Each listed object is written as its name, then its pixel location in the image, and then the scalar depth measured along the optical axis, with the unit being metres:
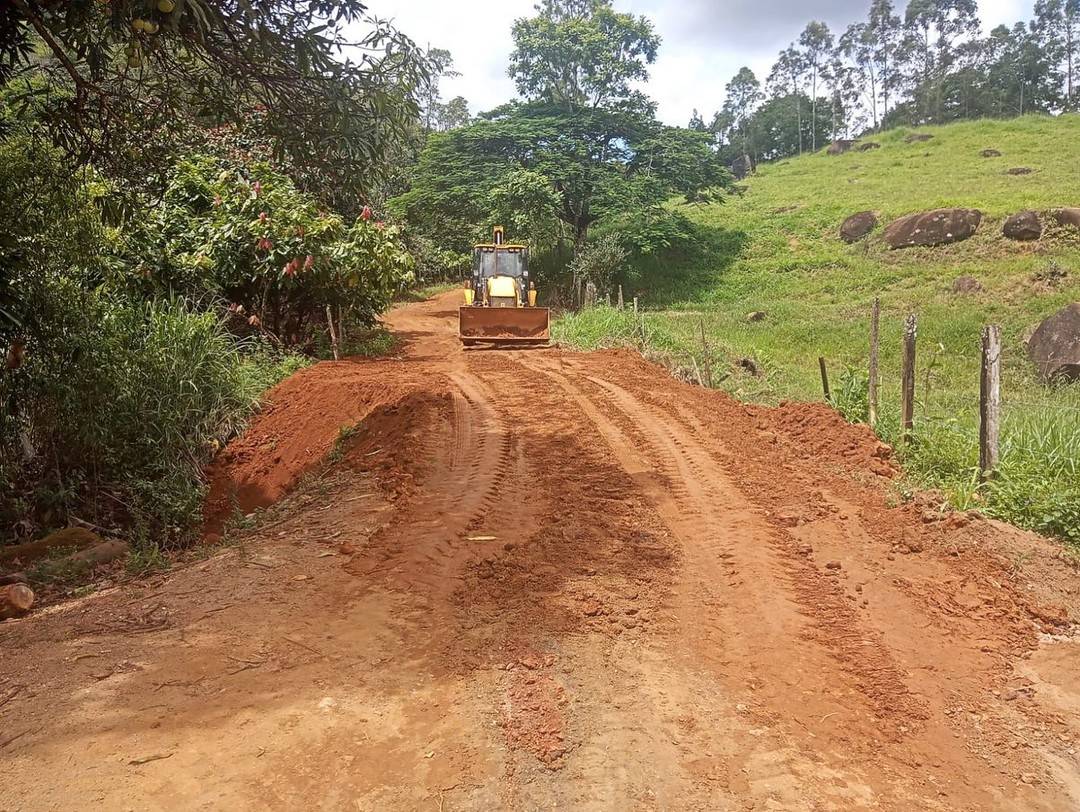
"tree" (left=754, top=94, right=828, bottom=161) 68.19
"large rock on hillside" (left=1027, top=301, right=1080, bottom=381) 13.41
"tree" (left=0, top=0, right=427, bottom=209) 4.62
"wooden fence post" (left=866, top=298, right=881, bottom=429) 7.75
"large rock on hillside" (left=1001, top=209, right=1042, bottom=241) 22.06
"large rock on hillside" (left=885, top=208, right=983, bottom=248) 23.66
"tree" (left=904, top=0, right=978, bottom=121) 62.66
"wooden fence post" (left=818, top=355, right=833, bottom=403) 8.84
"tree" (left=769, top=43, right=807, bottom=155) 70.50
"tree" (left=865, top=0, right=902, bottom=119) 66.19
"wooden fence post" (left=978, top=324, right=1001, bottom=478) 5.88
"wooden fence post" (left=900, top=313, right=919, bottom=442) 6.92
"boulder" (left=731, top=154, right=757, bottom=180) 56.29
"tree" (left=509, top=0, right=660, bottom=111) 30.33
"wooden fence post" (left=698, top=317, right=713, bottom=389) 11.19
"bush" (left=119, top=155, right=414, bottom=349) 11.40
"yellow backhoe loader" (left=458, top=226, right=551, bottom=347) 15.30
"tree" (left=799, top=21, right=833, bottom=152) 68.56
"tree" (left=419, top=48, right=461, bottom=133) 40.75
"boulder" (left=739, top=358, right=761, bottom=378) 13.11
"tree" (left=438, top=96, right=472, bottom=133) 50.56
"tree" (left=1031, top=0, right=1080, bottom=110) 59.62
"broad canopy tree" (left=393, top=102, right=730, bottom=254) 27.19
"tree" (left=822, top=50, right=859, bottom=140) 69.94
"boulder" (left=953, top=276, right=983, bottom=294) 19.38
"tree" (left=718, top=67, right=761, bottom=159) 72.81
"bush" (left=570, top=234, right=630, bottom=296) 26.08
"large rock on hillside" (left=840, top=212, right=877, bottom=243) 27.78
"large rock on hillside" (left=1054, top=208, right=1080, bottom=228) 21.92
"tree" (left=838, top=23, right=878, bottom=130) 68.06
